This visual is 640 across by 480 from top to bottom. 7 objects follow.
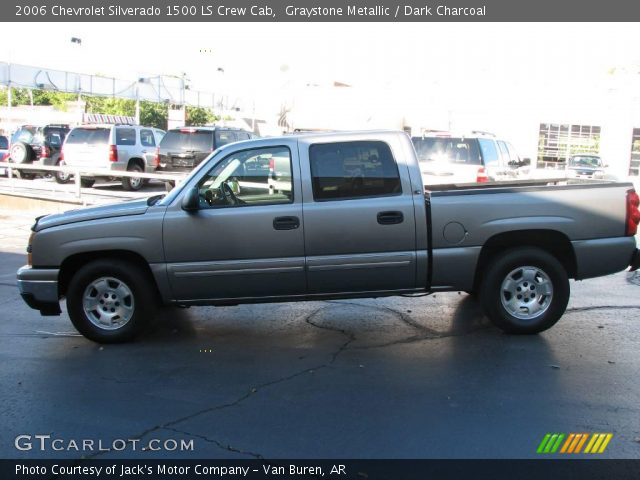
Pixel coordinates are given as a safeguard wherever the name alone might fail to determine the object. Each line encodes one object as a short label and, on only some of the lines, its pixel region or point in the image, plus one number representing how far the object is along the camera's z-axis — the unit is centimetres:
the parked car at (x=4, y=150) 2333
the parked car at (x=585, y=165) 2612
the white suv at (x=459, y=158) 1258
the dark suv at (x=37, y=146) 2084
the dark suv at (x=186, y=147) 1836
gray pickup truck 579
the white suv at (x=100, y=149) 1877
